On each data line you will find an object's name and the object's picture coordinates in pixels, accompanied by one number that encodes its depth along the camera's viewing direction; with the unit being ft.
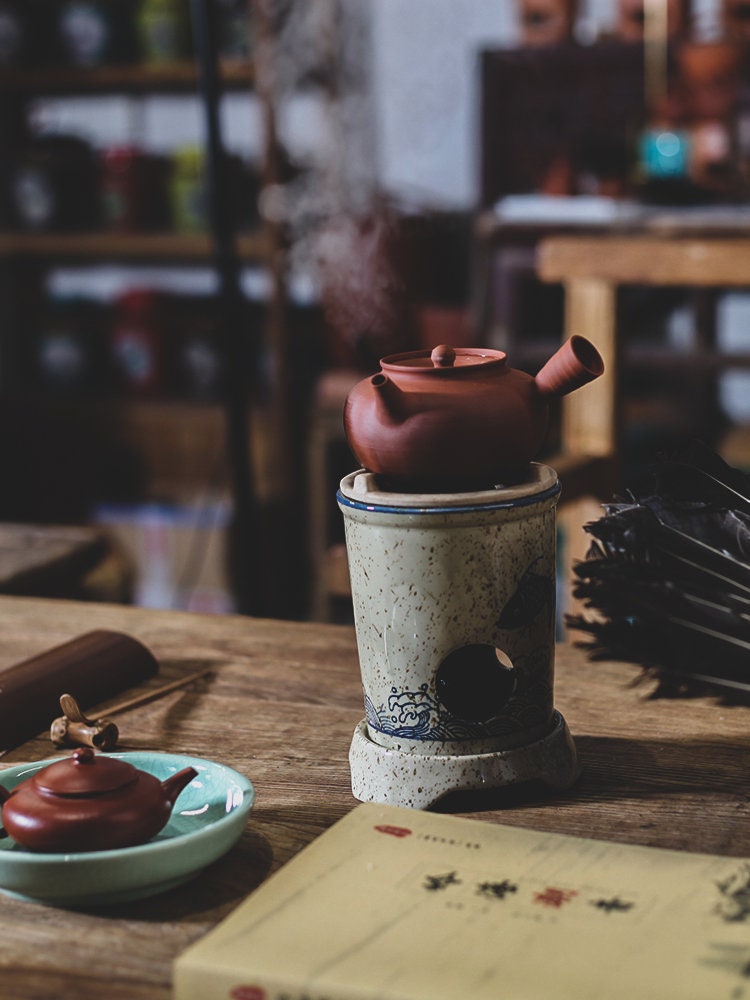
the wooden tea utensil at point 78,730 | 3.06
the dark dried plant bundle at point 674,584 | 2.56
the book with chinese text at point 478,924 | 1.99
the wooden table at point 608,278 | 5.22
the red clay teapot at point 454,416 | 2.66
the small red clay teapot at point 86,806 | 2.37
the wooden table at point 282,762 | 2.27
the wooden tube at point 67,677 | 3.27
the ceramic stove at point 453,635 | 2.70
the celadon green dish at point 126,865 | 2.30
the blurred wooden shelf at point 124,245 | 11.96
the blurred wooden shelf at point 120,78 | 11.94
